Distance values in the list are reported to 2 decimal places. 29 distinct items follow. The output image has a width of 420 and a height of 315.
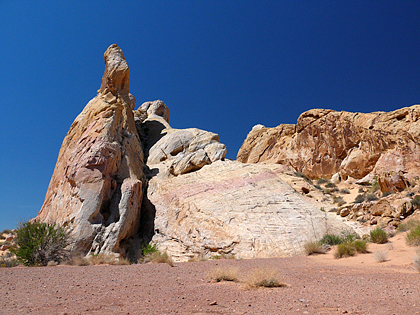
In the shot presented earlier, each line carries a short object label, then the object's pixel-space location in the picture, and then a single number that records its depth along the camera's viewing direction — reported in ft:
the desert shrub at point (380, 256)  28.50
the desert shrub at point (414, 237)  31.50
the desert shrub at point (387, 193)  53.65
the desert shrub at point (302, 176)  69.09
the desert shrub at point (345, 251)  33.63
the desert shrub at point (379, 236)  37.01
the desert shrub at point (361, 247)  33.91
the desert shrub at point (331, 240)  41.50
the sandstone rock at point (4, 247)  57.72
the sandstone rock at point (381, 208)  45.55
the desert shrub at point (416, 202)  43.09
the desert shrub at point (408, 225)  37.47
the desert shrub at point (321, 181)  89.96
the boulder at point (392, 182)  53.83
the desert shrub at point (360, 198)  58.95
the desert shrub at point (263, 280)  18.54
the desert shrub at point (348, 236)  41.07
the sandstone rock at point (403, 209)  42.75
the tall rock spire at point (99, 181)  45.47
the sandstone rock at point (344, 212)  51.13
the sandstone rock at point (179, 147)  70.28
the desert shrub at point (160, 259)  34.71
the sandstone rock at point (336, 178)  89.56
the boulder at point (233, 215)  42.45
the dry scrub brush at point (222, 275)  21.03
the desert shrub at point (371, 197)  54.36
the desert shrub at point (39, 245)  33.29
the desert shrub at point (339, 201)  57.73
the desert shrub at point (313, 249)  38.04
